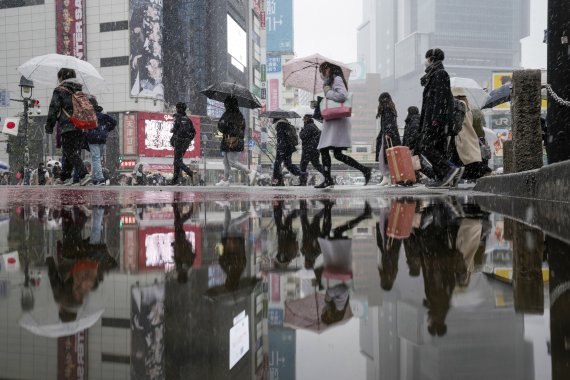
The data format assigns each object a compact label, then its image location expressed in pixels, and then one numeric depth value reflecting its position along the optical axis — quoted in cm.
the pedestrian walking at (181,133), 1058
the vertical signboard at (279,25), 7746
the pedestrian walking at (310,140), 1086
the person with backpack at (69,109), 772
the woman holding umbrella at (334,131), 724
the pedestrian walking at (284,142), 1139
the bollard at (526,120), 484
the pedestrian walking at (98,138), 955
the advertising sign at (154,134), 3806
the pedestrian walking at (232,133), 973
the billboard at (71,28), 3891
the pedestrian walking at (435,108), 623
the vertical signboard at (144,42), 3728
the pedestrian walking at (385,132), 888
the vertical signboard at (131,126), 3803
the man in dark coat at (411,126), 923
